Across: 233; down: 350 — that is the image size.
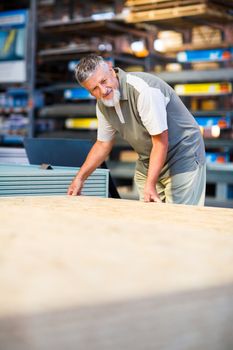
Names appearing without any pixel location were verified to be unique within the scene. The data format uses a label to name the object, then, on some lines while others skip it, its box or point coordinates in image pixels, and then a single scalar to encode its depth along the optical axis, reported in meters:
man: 3.24
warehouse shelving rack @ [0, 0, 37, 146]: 9.60
